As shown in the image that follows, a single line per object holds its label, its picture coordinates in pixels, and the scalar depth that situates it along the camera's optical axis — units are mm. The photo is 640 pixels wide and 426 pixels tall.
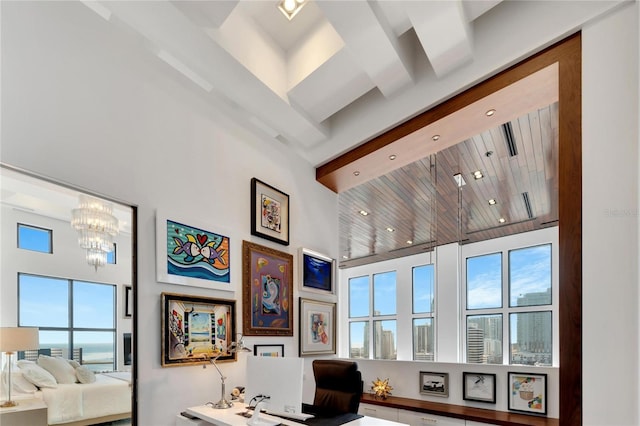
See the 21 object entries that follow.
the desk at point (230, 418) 2279
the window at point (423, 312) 7680
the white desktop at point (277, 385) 2283
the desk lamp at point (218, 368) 2604
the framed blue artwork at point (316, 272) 3909
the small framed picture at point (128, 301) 2221
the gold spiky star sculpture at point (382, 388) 5117
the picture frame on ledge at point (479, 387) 4480
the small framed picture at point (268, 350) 3206
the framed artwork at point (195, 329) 2469
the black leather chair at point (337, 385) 2912
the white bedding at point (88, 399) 1814
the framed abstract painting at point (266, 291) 3174
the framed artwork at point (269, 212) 3373
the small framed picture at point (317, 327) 3829
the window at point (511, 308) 6355
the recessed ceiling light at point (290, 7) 2623
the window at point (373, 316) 8562
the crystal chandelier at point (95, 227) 2025
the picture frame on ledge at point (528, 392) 4164
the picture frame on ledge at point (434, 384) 4773
